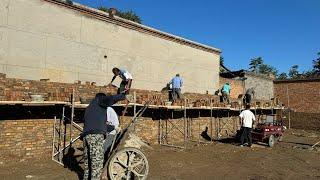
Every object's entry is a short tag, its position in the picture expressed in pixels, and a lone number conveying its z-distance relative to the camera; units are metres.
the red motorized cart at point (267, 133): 11.15
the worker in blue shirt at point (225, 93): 13.49
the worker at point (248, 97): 14.84
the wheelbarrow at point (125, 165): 4.89
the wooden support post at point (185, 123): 10.32
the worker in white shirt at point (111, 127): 5.21
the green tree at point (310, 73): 42.27
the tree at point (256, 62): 58.20
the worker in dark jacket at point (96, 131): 4.69
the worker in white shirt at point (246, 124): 10.47
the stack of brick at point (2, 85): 6.31
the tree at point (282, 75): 53.03
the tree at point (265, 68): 57.74
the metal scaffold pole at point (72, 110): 7.00
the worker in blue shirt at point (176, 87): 11.12
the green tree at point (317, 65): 41.19
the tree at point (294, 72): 53.06
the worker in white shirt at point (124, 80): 8.44
